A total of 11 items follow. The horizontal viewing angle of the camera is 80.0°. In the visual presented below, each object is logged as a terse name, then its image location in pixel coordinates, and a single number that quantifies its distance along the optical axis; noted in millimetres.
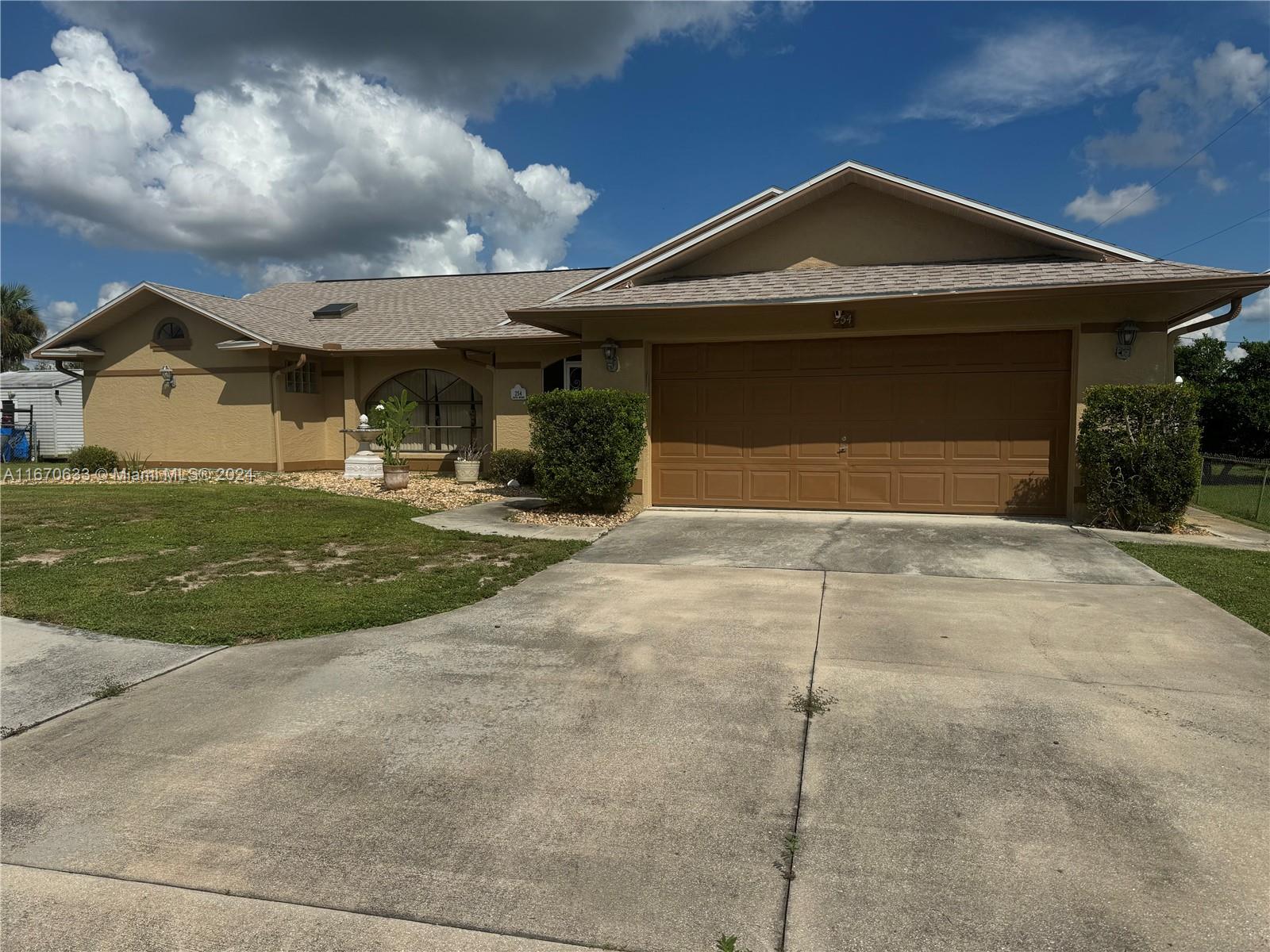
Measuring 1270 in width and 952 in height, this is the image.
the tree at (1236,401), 20281
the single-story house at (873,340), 9805
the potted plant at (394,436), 14883
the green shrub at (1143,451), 9000
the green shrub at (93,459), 17531
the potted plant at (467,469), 16125
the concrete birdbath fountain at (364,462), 17109
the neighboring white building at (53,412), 24953
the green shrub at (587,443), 10492
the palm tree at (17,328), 39719
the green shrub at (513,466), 15359
